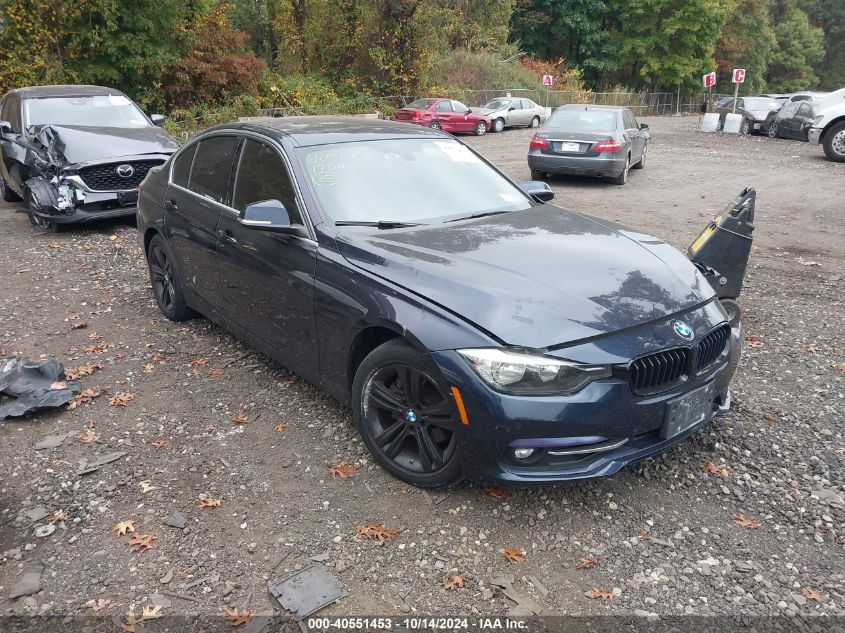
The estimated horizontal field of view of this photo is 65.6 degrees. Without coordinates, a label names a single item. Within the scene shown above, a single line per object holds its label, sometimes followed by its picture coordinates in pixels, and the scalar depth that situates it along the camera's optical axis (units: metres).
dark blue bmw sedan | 2.91
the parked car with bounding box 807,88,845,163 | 15.98
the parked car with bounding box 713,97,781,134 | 26.47
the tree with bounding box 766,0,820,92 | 66.62
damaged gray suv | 8.70
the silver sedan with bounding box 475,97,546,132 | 28.20
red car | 24.91
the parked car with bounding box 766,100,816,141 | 21.86
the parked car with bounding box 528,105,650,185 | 12.69
